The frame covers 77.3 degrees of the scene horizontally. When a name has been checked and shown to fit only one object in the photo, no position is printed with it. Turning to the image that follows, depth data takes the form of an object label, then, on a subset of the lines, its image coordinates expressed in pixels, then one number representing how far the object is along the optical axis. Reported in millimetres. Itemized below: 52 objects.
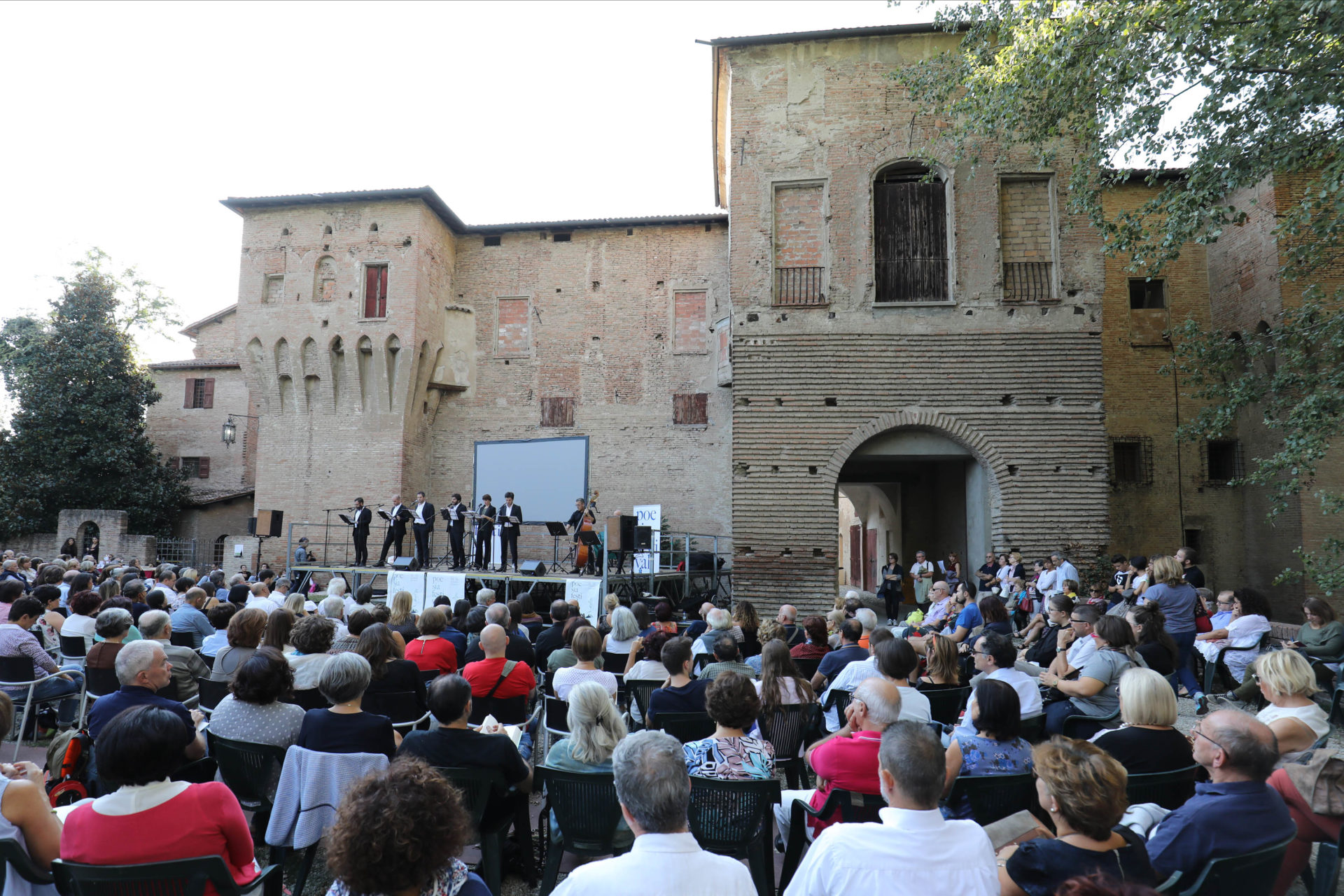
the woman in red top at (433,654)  5906
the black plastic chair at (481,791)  3572
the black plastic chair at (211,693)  4996
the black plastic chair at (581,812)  3523
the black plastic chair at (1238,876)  2693
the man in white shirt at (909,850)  2355
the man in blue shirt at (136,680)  3994
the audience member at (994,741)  3668
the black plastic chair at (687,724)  4531
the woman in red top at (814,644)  6633
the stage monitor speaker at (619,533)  13409
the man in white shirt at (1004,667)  4832
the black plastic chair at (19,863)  2586
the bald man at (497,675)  5227
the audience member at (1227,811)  2824
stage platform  13977
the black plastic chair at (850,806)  3473
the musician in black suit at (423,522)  16234
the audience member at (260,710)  4008
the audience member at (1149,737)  3686
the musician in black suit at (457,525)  16031
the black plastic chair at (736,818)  3434
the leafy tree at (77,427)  23891
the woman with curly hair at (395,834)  1965
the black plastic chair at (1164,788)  3569
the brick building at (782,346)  14945
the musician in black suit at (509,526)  15156
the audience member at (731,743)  3643
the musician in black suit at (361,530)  16969
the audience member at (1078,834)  2451
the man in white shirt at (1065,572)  11414
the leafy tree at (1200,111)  8891
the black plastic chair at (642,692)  5344
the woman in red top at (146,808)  2586
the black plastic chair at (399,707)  4824
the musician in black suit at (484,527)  15314
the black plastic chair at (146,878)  2459
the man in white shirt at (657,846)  2180
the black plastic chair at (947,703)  5348
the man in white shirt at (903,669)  4449
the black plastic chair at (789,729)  4715
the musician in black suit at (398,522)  16500
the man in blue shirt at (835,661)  5895
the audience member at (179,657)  5496
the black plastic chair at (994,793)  3506
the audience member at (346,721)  3691
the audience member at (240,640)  5500
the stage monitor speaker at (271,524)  18219
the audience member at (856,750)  3578
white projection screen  16891
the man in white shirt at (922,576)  15367
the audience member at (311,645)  5172
